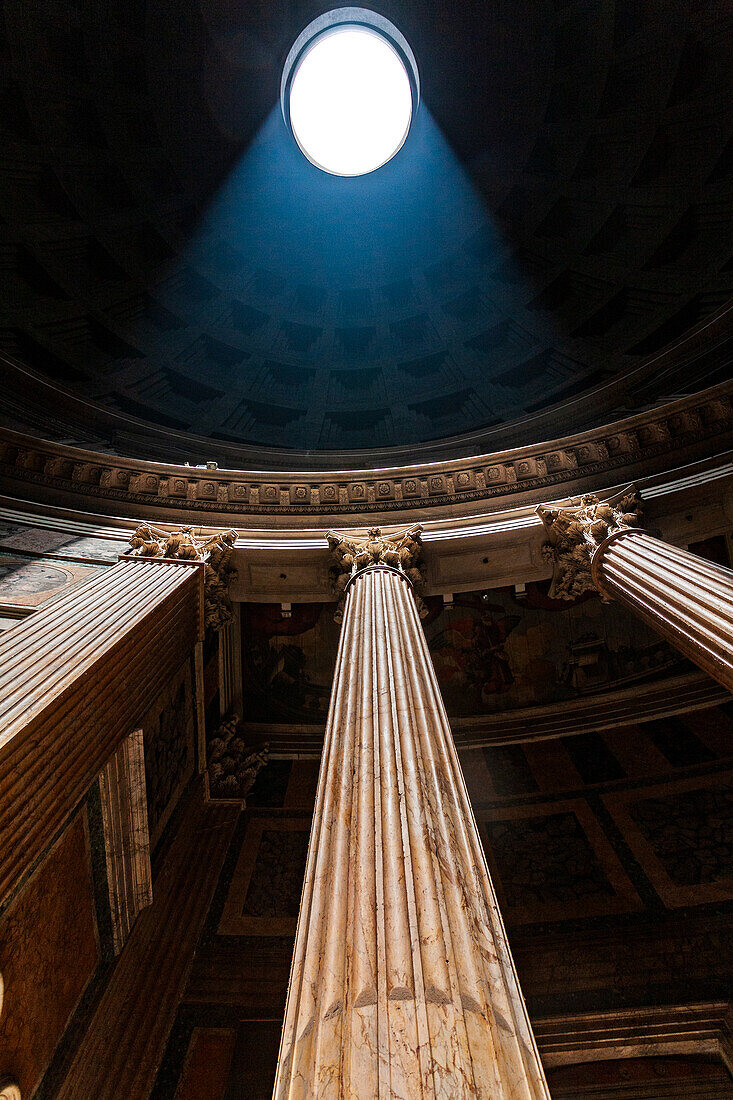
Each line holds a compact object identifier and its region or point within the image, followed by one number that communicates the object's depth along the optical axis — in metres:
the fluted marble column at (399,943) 2.10
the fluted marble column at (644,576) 5.06
